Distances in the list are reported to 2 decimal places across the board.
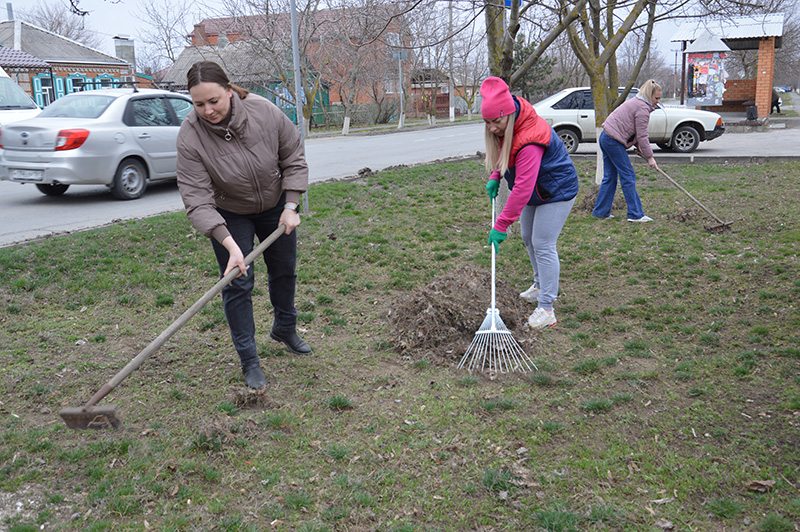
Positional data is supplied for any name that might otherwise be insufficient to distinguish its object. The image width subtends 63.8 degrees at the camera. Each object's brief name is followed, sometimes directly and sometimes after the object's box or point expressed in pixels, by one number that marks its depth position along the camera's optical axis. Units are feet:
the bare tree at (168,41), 99.91
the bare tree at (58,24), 161.38
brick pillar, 80.89
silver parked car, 30.40
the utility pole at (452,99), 132.24
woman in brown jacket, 11.48
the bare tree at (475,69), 131.44
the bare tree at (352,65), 96.07
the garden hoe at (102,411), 10.43
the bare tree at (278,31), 86.28
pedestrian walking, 100.72
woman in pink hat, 14.25
